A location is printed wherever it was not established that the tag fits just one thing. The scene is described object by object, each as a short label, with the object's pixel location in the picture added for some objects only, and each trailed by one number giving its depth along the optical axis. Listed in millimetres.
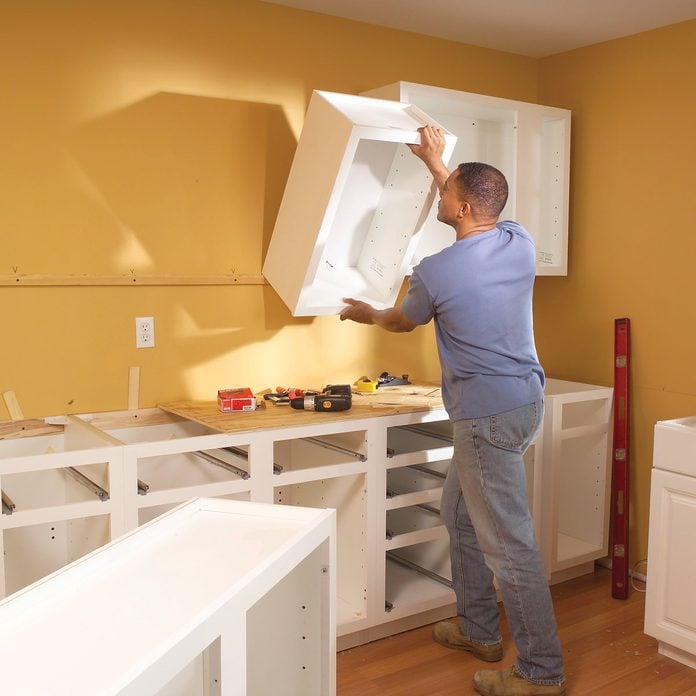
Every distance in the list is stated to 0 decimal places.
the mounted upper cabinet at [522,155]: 3344
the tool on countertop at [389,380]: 3361
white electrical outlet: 2904
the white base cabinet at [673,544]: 2664
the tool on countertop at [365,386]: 3225
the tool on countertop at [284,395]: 2988
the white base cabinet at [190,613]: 1049
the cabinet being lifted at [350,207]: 2713
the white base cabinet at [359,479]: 2461
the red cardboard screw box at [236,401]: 2822
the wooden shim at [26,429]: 2652
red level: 3406
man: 2408
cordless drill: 2818
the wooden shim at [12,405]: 2662
